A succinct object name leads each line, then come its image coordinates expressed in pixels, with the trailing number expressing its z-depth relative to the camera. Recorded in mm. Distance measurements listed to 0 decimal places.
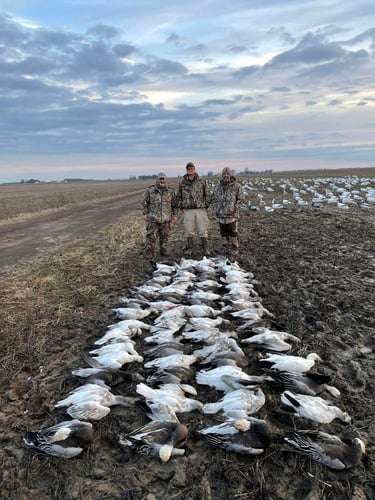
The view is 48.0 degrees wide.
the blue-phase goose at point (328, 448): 3109
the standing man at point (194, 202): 9500
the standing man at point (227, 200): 9398
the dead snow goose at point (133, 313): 5906
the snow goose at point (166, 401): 3645
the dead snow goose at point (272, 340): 4828
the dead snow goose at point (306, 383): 3928
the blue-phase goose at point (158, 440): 3232
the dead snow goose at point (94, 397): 3771
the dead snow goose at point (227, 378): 3986
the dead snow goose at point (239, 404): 3582
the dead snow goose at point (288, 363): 4160
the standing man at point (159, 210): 9367
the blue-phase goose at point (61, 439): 3223
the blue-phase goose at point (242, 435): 3234
